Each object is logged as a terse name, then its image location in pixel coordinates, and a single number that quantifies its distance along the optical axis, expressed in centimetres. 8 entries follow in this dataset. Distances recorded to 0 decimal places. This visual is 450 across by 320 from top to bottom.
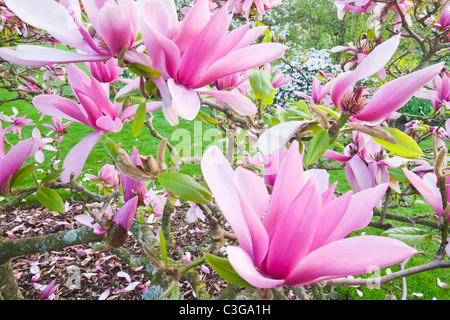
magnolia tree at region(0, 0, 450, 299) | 43
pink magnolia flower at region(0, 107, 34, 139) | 219
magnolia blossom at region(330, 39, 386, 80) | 168
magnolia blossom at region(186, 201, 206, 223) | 169
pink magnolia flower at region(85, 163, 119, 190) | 164
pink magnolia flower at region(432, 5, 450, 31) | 177
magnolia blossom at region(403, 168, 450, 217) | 72
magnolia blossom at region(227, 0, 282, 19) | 142
